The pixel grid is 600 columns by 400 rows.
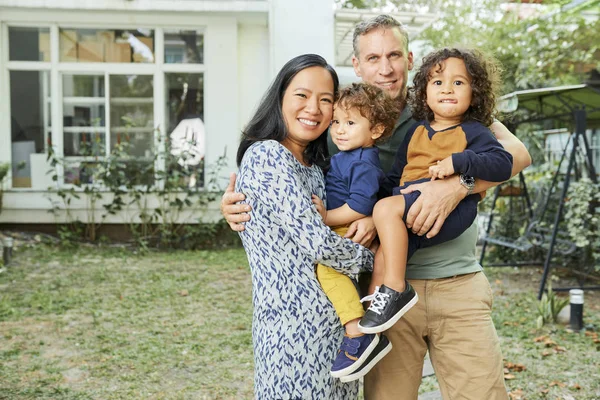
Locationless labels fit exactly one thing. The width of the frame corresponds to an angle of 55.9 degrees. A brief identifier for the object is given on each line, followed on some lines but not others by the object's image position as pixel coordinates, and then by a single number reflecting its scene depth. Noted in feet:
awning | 19.27
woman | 5.68
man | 6.38
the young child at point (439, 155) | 6.07
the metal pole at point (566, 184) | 19.40
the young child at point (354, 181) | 5.90
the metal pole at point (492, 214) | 24.54
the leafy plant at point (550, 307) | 17.65
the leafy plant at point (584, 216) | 20.60
